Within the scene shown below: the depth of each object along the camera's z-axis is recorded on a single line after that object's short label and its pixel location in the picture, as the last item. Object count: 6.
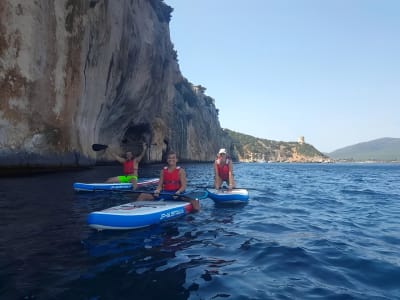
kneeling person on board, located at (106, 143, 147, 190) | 15.90
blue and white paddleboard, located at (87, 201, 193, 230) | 7.12
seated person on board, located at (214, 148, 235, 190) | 12.98
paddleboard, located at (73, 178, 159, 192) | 14.16
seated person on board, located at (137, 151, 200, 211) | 10.21
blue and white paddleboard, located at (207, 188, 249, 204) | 11.77
